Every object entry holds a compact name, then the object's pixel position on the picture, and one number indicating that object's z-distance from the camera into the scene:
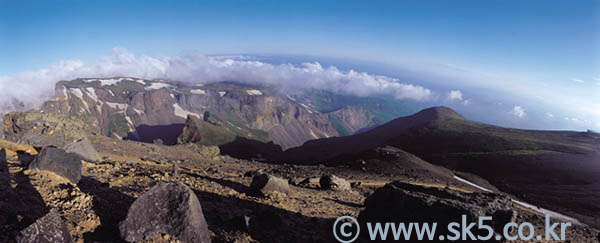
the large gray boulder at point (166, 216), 7.42
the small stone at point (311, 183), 21.28
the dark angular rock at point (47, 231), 5.56
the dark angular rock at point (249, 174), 21.83
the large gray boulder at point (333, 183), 21.06
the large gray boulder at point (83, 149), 16.78
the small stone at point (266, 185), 14.98
